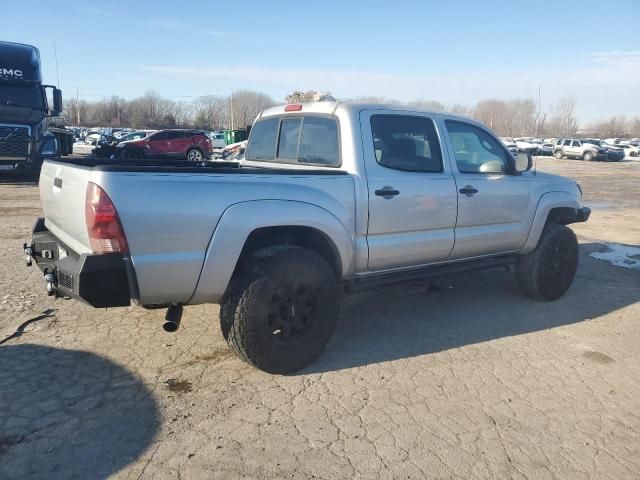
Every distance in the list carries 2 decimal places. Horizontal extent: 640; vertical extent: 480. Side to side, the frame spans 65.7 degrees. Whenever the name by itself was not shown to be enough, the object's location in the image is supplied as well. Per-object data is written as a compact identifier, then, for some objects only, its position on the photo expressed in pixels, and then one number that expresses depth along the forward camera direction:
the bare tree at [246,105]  85.66
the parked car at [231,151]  23.49
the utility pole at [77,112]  84.44
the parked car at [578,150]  42.50
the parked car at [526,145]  46.96
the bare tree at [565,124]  100.38
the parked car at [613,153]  42.69
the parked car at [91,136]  44.51
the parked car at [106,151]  21.09
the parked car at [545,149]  48.06
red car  23.78
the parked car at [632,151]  48.66
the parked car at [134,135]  33.06
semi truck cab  12.89
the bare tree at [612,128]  90.62
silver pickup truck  2.98
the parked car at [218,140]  42.81
